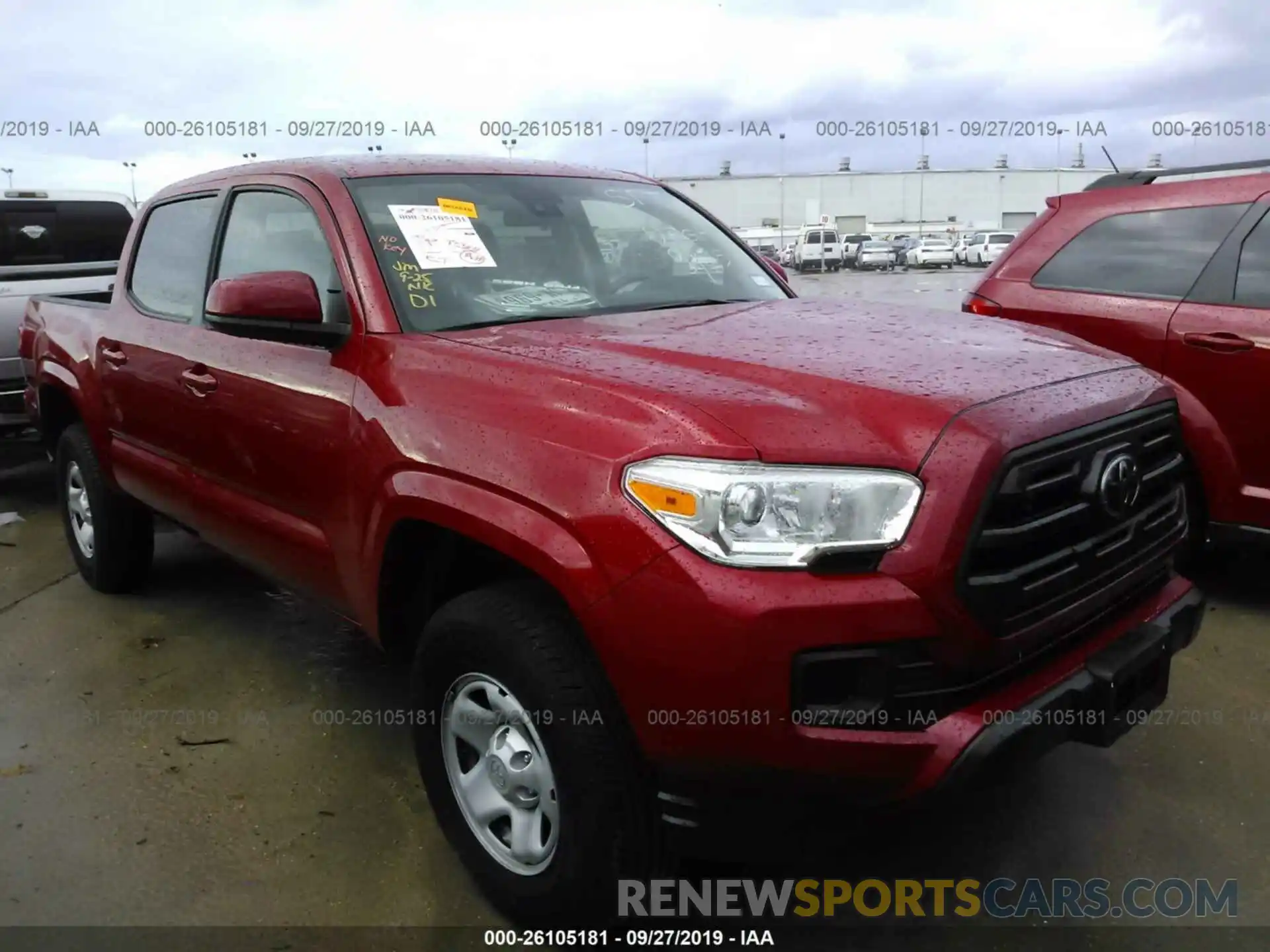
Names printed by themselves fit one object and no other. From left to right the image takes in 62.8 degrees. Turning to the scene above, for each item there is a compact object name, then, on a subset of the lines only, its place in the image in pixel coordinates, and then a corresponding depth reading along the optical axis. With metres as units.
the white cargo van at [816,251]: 40.09
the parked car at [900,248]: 38.87
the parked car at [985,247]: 37.25
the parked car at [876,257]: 37.16
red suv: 3.88
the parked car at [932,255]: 36.72
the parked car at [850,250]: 41.19
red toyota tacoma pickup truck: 1.90
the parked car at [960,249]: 38.94
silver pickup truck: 6.39
